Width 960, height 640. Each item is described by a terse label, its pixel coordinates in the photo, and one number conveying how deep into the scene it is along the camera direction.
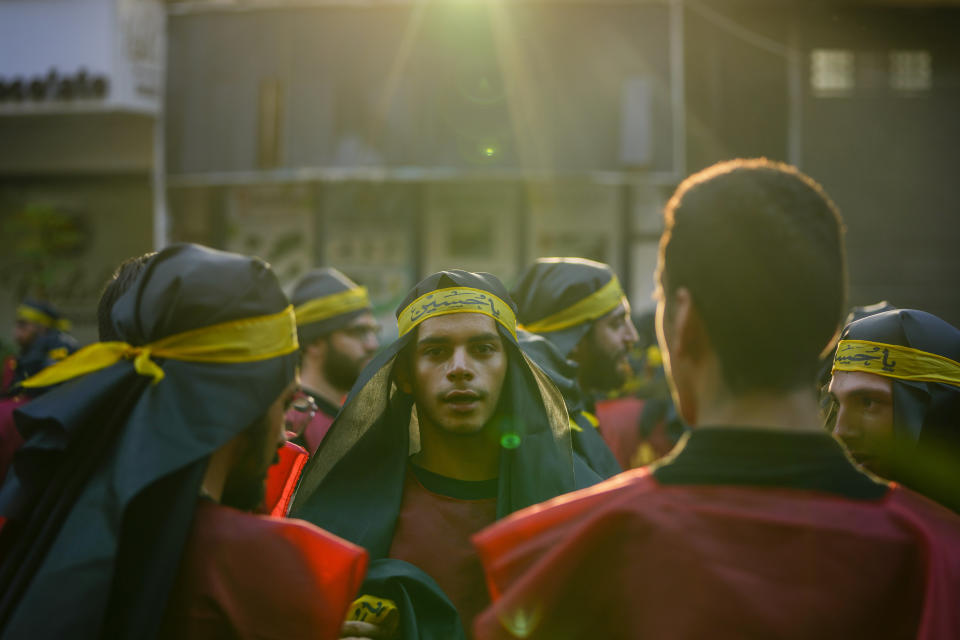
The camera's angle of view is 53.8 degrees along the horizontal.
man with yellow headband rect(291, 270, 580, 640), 3.34
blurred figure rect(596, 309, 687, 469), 7.25
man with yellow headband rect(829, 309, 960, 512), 3.31
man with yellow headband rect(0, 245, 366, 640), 2.07
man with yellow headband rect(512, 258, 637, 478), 5.34
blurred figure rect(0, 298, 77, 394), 10.30
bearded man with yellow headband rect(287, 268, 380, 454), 6.43
